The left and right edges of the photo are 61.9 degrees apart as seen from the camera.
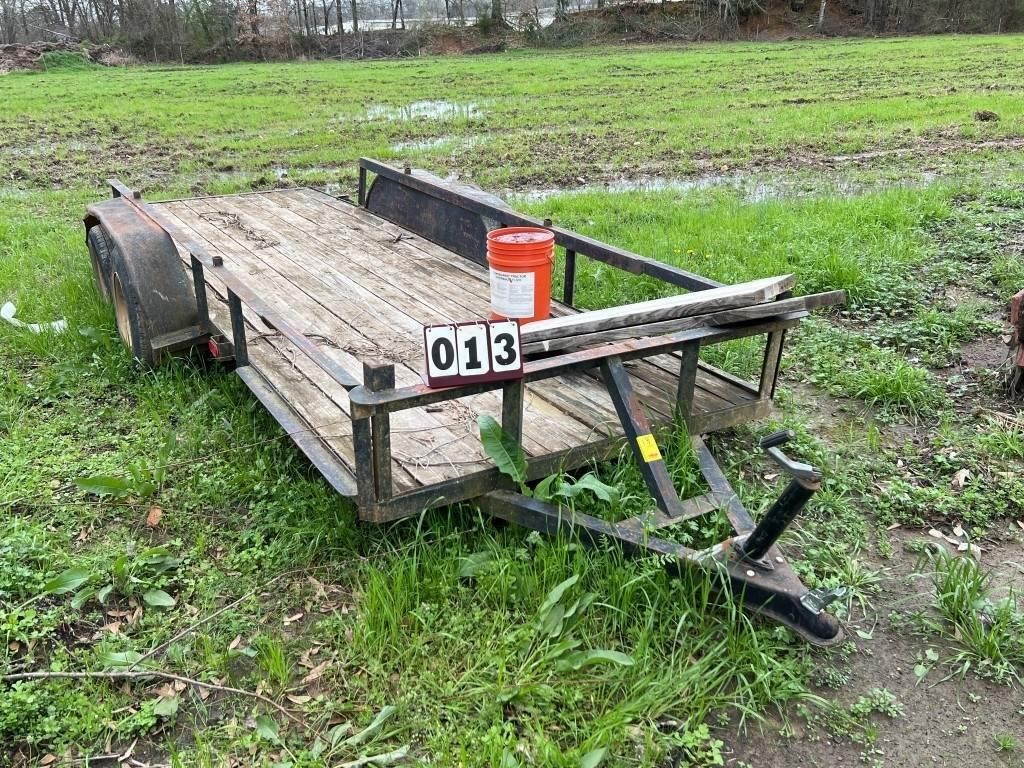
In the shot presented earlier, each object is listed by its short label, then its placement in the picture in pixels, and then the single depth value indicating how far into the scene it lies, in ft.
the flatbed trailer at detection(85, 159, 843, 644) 9.41
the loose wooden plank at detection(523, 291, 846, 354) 10.46
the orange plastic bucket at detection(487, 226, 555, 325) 13.11
